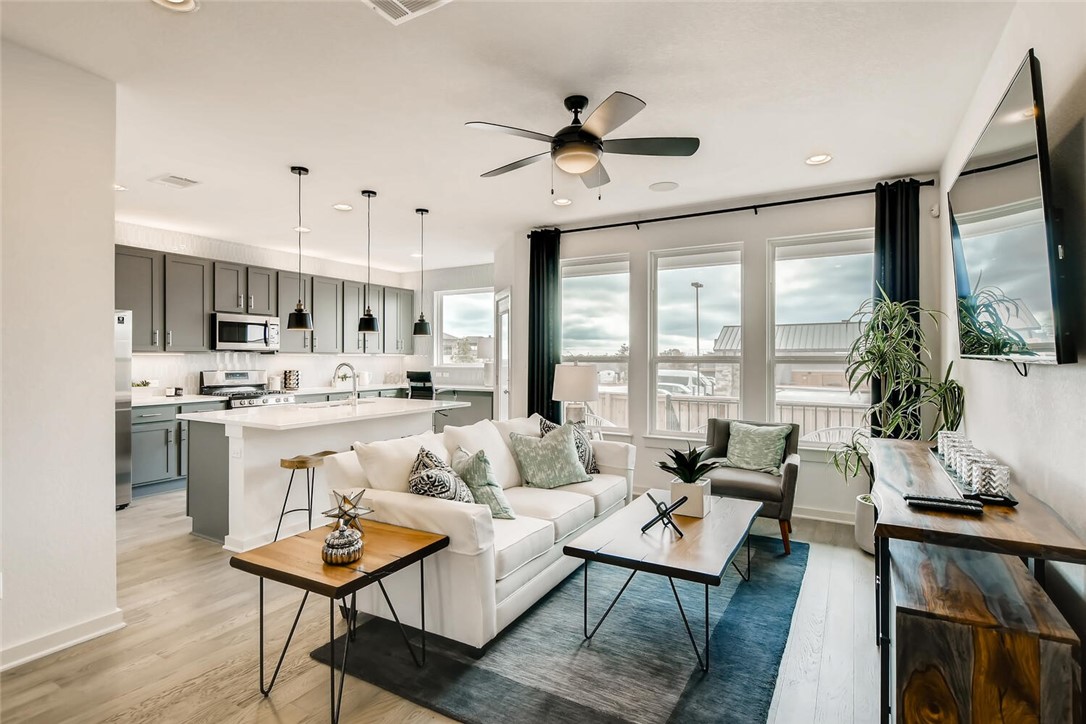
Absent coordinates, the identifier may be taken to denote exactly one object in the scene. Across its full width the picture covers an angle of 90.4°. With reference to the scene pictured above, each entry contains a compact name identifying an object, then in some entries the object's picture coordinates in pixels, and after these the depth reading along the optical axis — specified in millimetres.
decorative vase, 2080
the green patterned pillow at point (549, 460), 3736
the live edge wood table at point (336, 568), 1928
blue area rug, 2062
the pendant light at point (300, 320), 4570
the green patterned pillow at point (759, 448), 4090
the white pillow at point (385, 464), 2768
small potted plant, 2971
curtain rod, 4364
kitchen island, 3779
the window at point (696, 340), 5004
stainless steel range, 6242
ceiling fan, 2471
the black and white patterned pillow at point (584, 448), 4086
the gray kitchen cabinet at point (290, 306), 6984
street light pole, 5141
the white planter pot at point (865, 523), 3643
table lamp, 4551
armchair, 3668
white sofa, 2365
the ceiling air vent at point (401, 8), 2020
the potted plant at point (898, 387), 3492
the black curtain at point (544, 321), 5605
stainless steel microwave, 6219
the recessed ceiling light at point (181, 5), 2104
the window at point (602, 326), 5555
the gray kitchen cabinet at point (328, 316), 7361
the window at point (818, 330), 4500
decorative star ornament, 2195
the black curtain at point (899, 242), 4031
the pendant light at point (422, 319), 5266
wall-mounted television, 1558
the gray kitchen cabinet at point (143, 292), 5383
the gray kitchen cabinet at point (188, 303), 5812
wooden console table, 1400
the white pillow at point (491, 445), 3369
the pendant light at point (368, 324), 5066
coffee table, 2264
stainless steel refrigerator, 4867
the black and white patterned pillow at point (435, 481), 2623
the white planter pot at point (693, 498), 2965
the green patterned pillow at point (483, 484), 2918
